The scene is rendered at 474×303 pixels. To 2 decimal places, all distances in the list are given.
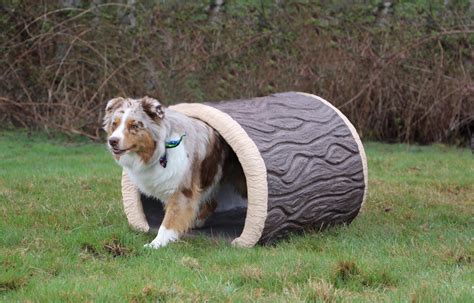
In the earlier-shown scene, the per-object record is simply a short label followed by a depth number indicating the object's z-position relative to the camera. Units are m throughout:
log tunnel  12.00
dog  11.77
